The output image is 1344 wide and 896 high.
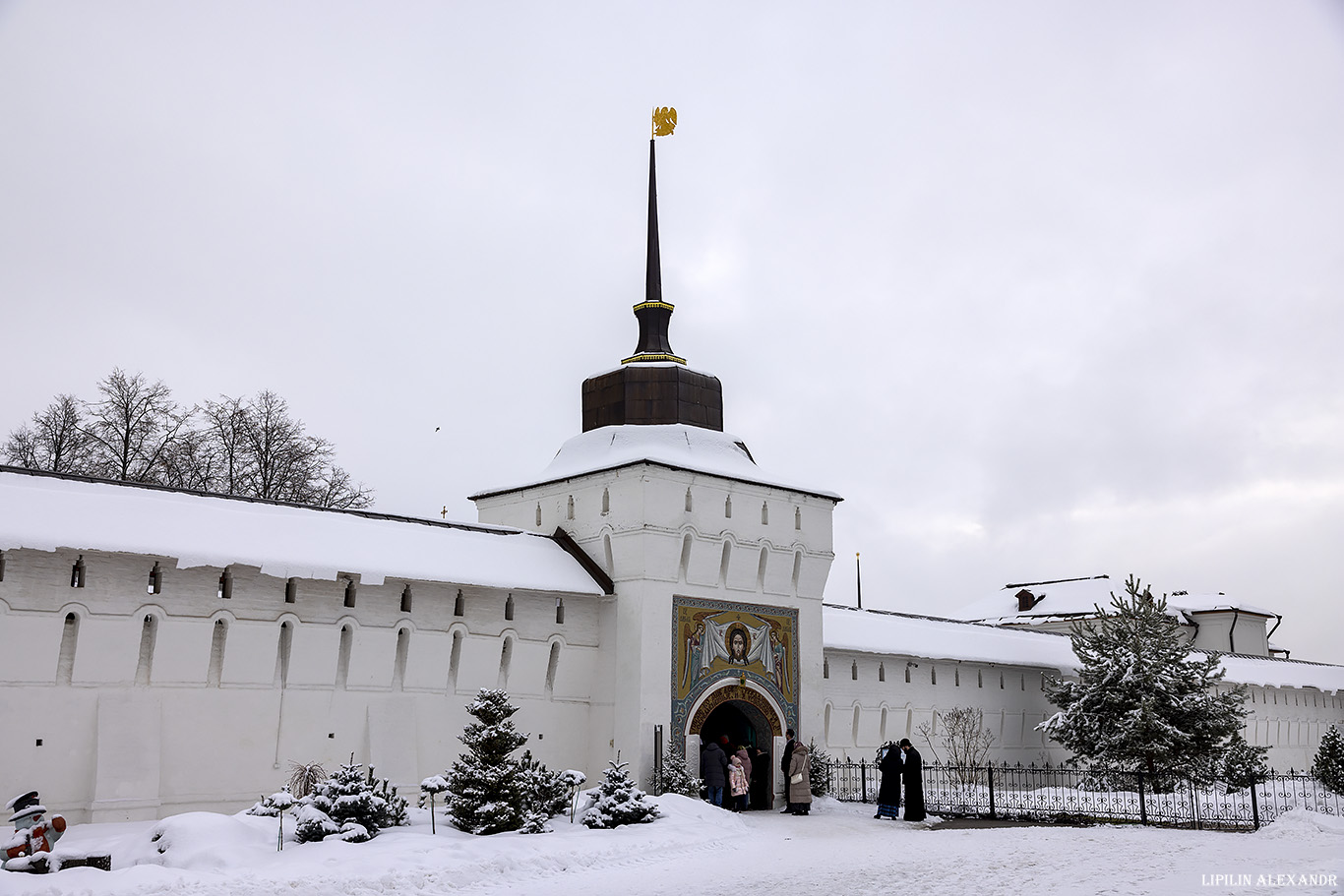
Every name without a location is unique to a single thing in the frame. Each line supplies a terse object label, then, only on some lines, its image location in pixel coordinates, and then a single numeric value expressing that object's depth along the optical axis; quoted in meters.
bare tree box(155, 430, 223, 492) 30.70
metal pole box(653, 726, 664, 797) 20.28
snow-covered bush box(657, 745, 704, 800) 20.09
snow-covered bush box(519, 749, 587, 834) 15.05
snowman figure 11.61
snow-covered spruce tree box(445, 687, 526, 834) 14.62
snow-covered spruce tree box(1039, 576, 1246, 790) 24.30
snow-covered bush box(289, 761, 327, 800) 16.00
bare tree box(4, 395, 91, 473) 30.55
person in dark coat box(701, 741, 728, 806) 20.66
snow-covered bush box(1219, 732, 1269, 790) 23.86
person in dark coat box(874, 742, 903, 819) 19.86
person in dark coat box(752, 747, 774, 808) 22.28
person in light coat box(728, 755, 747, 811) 20.51
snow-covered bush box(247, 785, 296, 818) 13.42
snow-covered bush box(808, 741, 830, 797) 22.49
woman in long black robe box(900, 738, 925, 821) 19.61
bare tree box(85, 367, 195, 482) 30.38
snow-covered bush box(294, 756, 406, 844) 13.23
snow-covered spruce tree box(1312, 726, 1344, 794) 24.66
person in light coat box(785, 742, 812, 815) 20.61
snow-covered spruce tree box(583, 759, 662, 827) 16.09
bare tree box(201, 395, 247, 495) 32.06
